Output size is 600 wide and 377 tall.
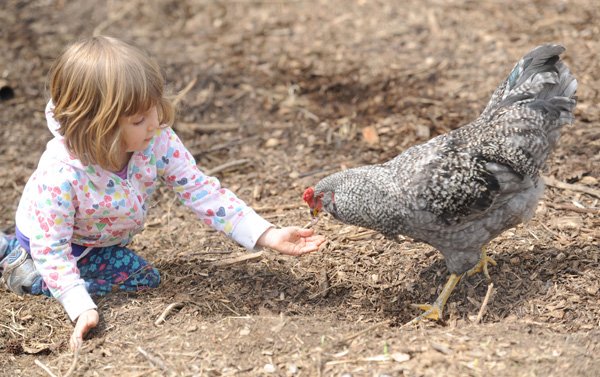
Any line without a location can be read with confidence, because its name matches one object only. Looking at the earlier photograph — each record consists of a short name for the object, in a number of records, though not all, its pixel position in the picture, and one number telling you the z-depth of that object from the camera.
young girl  3.69
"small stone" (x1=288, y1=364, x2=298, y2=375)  3.51
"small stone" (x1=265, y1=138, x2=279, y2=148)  6.43
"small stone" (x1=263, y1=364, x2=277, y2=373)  3.53
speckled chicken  4.14
